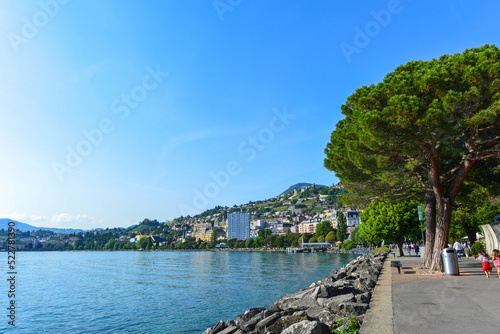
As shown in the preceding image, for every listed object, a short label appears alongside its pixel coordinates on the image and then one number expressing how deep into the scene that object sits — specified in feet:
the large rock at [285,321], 28.30
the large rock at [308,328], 21.25
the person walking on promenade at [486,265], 48.62
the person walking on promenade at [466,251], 98.61
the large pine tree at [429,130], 42.47
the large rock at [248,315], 39.14
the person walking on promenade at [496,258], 48.03
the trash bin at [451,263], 52.03
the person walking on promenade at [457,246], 75.99
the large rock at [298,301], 36.40
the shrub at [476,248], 93.66
